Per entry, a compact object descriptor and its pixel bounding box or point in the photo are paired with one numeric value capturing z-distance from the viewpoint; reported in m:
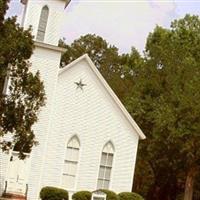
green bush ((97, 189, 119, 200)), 28.47
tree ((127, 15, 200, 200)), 40.62
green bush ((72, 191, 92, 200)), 28.08
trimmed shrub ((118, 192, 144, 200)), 29.84
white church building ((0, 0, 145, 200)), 28.83
